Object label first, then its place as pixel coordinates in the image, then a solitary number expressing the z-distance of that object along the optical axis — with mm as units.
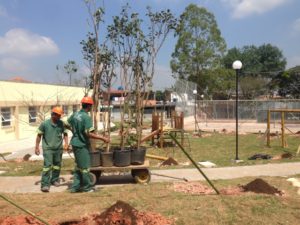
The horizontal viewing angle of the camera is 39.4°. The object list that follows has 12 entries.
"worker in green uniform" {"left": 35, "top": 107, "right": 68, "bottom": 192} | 8656
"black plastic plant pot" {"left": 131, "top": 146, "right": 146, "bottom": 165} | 8930
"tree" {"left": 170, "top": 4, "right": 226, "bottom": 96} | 55750
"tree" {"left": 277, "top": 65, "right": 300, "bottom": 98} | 62844
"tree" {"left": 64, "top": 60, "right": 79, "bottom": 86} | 38312
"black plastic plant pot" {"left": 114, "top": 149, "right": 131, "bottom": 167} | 8789
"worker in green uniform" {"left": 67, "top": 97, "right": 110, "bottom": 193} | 7852
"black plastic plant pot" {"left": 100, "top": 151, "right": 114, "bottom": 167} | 8805
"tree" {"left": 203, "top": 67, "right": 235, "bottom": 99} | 56531
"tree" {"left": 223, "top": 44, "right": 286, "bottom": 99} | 85562
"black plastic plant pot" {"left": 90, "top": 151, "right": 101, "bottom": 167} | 8758
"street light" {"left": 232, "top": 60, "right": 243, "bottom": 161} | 14211
